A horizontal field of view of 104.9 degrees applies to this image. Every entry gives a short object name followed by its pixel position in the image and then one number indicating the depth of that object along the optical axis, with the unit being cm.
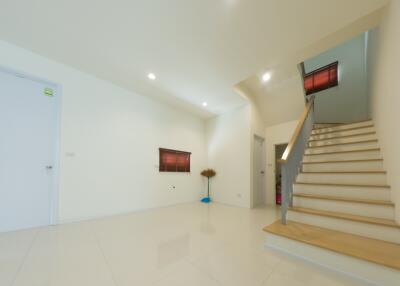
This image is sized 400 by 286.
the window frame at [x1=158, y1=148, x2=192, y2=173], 438
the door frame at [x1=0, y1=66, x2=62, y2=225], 271
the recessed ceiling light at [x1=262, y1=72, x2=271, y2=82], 366
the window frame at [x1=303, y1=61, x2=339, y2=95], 487
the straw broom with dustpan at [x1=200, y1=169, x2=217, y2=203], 514
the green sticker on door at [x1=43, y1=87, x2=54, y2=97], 285
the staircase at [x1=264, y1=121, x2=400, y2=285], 150
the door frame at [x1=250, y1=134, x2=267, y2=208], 433
